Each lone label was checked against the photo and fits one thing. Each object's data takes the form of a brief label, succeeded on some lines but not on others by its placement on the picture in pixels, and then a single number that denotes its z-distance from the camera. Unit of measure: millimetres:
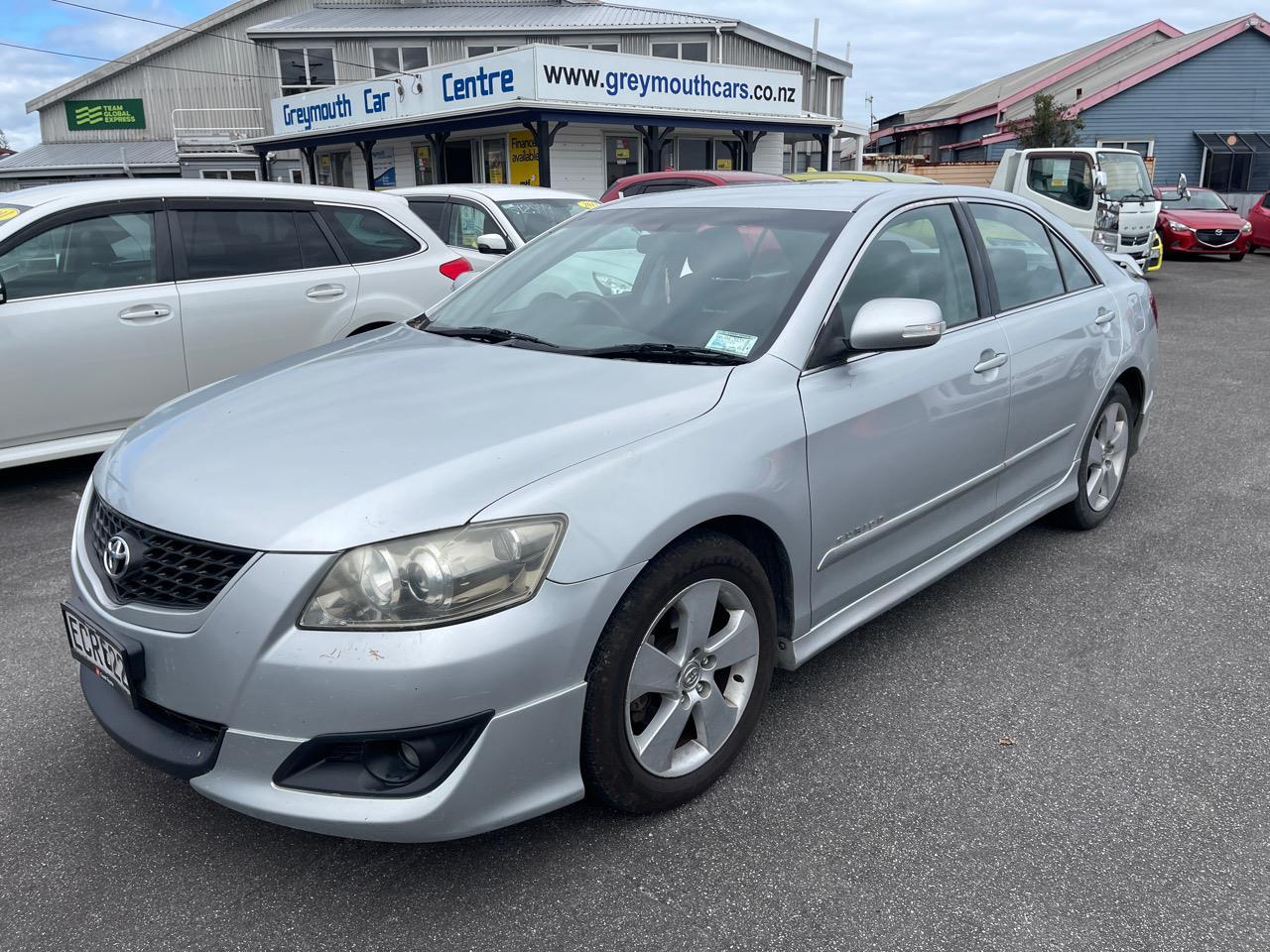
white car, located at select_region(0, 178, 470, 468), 5039
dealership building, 19391
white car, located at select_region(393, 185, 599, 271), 8102
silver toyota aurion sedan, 2059
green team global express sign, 35656
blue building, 29234
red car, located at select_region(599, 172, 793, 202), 10203
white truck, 13953
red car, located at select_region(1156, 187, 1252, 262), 19672
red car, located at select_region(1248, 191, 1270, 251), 21594
